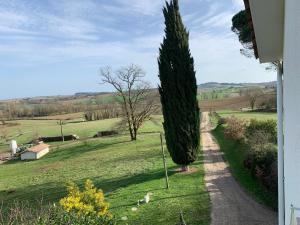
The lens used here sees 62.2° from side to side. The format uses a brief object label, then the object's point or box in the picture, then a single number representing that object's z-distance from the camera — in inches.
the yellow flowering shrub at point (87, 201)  253.9
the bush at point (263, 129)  535.5
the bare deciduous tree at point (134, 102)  1051.4
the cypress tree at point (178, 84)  515.0
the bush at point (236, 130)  682.7
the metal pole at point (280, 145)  127.3
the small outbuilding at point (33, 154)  1022.3
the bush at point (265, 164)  387.4
